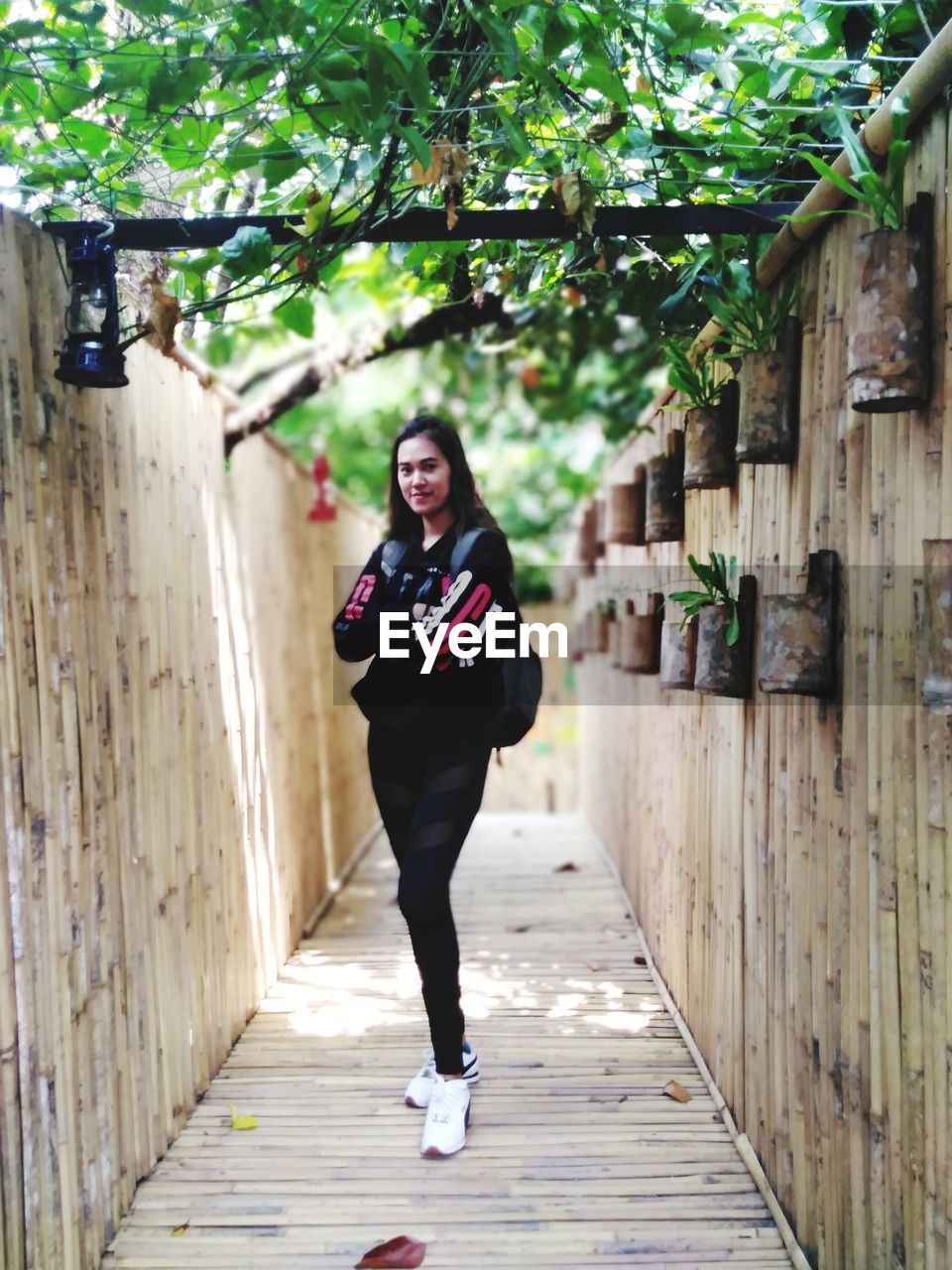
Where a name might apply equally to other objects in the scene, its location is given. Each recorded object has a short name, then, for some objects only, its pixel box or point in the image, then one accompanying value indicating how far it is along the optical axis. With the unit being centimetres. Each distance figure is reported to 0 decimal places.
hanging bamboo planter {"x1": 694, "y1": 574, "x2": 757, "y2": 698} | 216
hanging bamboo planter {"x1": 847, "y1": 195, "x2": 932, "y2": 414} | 141
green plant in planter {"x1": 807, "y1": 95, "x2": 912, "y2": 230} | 144
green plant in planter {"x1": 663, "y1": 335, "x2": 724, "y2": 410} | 223
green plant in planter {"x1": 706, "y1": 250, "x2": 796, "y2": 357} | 195
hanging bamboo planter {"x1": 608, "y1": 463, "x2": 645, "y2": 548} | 362
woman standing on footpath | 228
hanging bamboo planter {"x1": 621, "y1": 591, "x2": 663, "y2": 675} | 338
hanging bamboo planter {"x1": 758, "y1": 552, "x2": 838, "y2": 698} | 172
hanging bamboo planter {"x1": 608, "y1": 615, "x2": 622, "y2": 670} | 421
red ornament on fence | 485
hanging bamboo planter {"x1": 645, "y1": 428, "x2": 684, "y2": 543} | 294
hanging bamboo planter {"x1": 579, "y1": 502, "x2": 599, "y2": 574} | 572
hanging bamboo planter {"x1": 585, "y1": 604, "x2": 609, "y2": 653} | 493
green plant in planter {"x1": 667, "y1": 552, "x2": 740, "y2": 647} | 219
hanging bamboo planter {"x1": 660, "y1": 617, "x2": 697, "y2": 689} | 253
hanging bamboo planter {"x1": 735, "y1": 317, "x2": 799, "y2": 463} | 192
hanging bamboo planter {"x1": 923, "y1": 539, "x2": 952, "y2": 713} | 128
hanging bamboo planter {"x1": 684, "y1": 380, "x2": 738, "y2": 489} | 228
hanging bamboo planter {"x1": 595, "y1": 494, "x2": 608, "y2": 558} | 502
